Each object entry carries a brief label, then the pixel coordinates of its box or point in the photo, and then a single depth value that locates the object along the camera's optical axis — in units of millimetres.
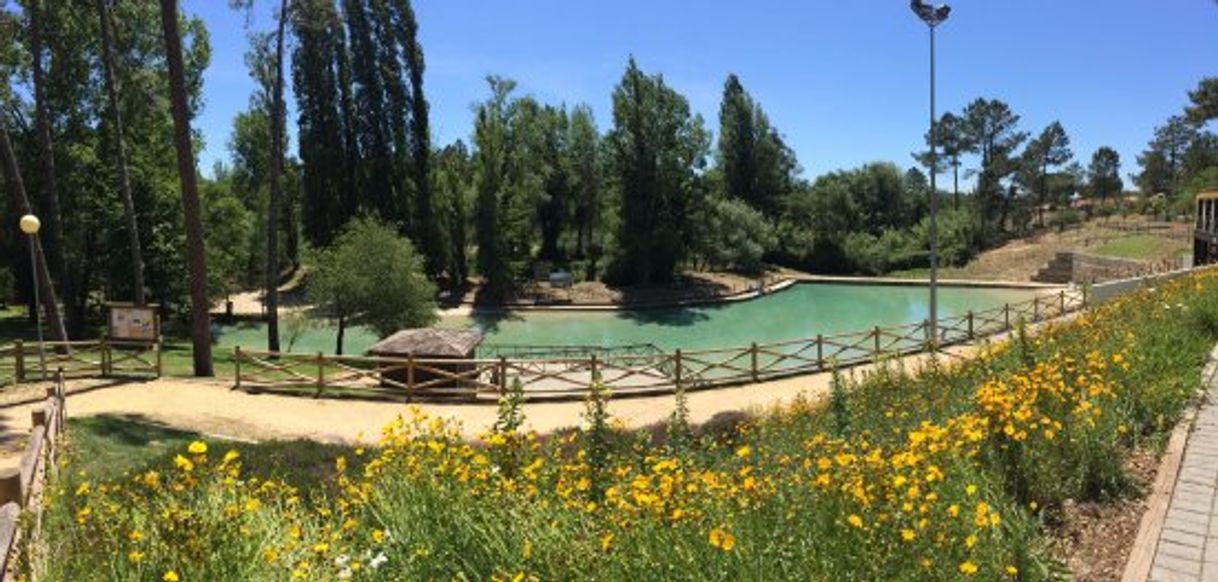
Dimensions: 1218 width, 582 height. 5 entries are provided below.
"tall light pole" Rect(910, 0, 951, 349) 20984
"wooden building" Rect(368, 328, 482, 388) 18094
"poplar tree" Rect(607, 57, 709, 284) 50312
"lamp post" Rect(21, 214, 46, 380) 14570
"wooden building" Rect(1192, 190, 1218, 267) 37656
